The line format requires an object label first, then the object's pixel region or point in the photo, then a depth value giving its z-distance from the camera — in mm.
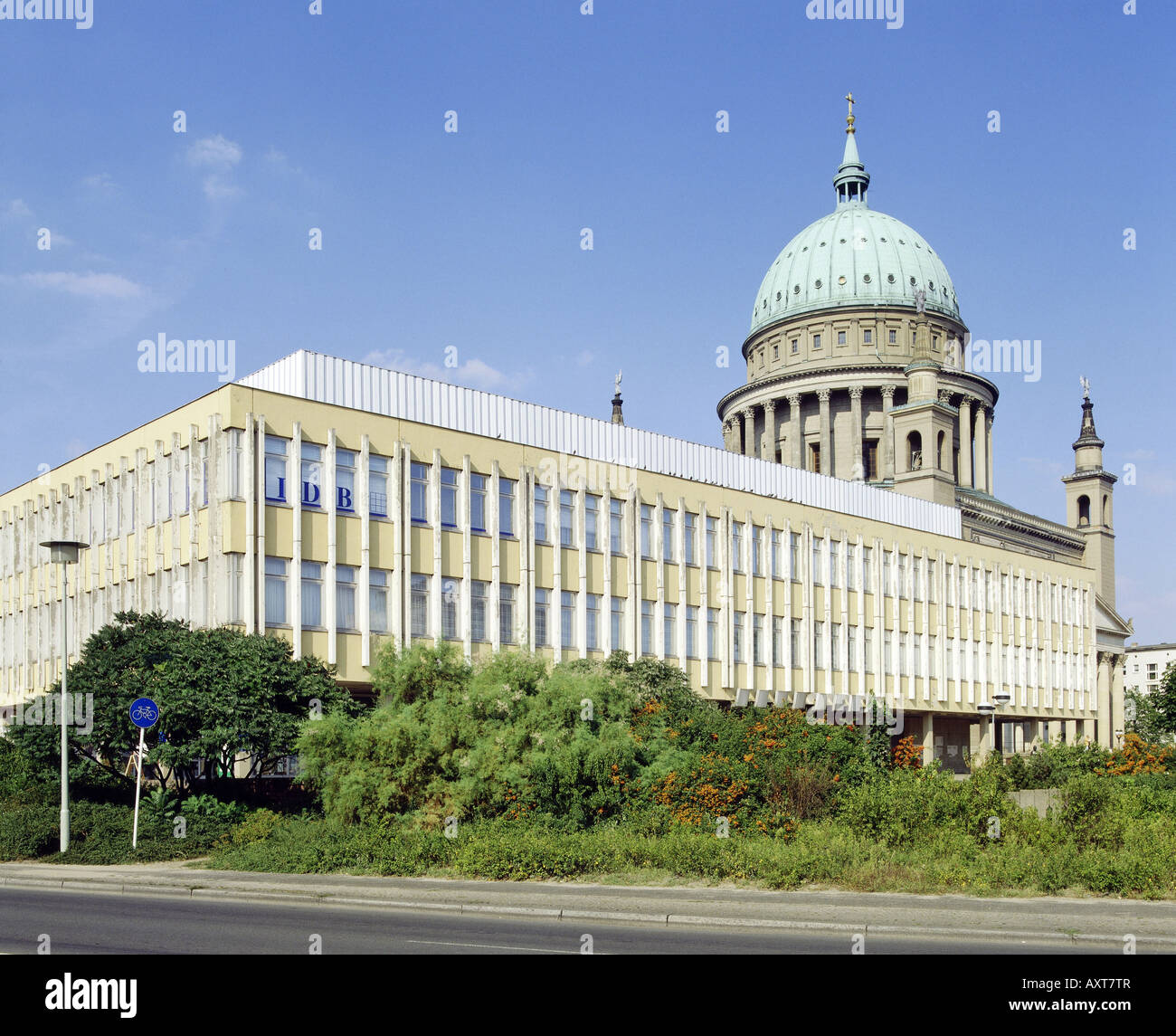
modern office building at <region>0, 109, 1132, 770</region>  41250
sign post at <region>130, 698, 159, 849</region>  26484
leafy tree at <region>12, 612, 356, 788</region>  30578
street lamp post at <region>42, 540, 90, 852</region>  28031
